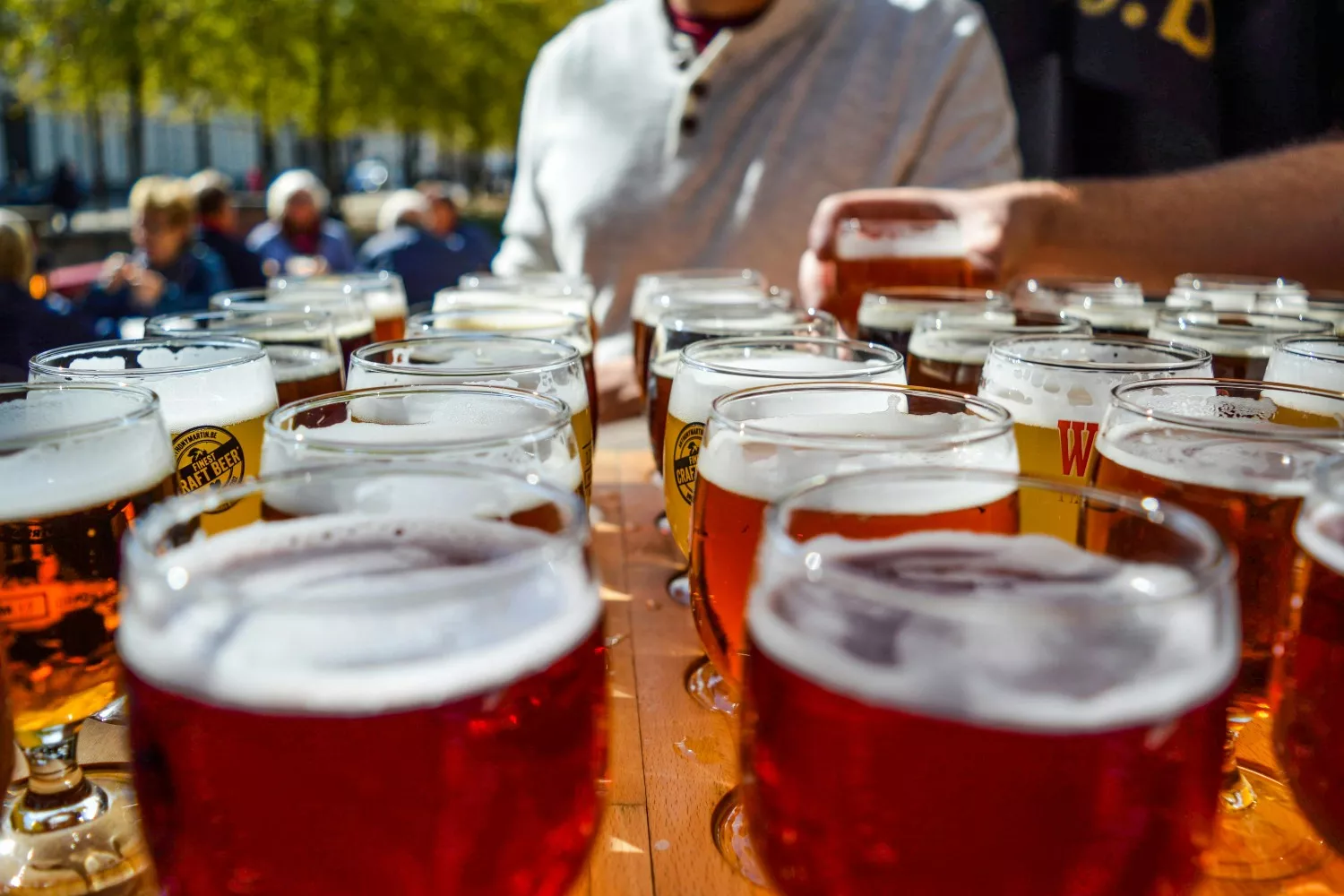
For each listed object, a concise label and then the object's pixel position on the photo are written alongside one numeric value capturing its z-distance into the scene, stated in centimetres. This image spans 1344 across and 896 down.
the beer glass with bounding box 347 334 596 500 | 29
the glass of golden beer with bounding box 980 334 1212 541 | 30
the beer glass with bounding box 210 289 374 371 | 50
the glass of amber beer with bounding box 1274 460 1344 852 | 18
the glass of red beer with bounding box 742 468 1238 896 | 14
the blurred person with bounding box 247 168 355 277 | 666
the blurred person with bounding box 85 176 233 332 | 499
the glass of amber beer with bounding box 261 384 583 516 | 21
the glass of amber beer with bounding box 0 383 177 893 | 22
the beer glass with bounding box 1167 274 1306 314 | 49
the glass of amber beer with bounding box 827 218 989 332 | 58
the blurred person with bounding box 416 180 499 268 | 512
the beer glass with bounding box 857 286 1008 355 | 48
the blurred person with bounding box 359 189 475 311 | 466
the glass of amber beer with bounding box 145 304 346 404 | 39
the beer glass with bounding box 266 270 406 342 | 53
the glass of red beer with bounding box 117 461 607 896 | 15
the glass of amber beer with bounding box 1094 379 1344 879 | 23
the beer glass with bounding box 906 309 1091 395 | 41
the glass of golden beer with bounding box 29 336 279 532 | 30
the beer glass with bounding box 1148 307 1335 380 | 40
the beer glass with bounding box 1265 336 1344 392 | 31
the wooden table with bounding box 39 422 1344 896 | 22
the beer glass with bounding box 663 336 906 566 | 30
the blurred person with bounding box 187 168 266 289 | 589
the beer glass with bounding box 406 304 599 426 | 44
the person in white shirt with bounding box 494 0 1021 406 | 91
